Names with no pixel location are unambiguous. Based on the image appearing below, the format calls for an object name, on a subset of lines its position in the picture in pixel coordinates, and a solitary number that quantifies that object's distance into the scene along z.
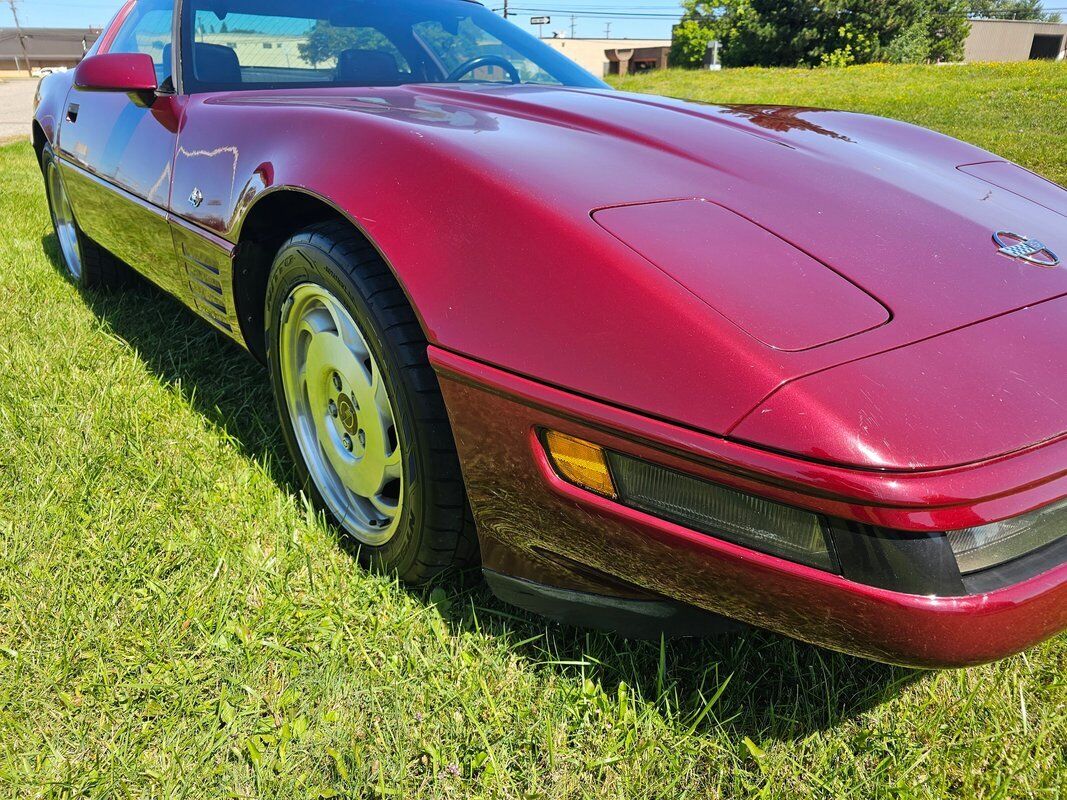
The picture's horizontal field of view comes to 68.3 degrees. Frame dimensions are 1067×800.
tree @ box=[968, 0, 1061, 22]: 64.07
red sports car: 0.95
